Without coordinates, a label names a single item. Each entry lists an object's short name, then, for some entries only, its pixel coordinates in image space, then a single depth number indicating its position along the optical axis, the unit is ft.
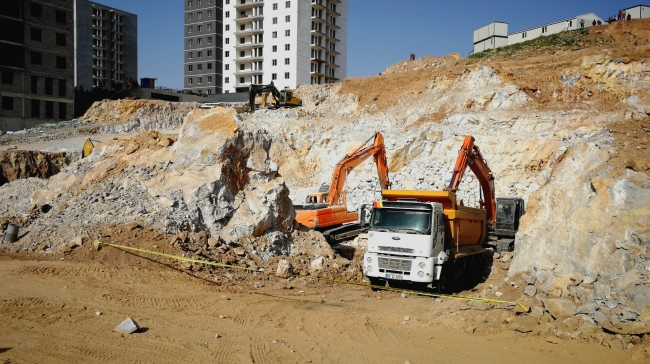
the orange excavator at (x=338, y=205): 59.52
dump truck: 42.29
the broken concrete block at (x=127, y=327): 27.17
